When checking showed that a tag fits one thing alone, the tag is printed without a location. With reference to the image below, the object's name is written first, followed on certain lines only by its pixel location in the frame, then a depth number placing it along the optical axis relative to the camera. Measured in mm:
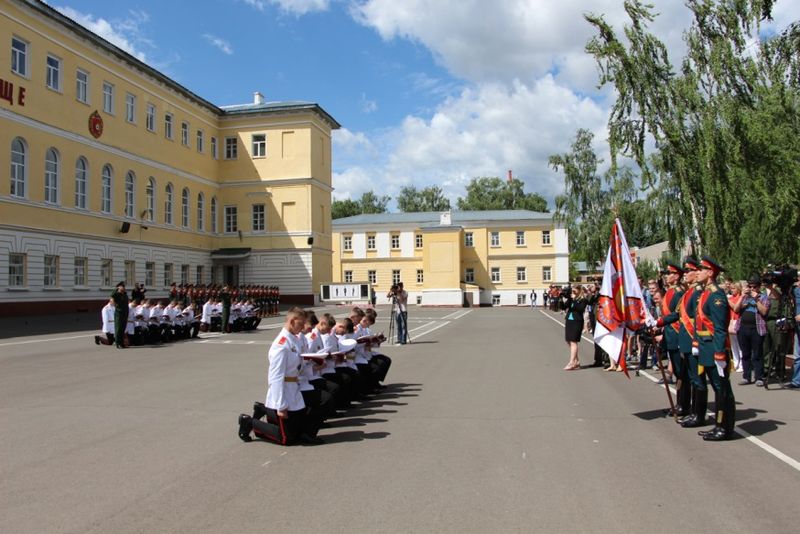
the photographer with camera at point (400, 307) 21703
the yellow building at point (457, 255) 74750
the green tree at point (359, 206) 117562
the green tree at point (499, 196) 111938
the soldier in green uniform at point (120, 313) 19938
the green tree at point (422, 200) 116625
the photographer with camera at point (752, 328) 12375
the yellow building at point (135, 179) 34562
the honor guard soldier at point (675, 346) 9094
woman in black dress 15086
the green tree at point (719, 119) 21641
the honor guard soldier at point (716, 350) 7902
